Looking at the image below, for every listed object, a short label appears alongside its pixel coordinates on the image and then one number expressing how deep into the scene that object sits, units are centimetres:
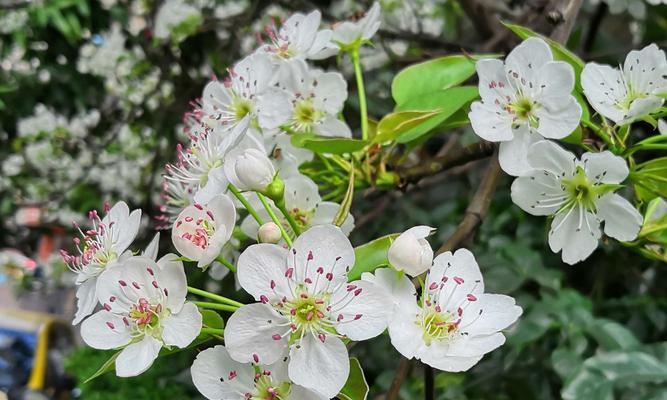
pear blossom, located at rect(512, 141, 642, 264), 25
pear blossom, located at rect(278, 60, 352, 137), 30
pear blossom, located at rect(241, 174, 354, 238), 27
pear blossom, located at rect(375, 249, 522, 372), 22
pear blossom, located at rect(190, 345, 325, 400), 22
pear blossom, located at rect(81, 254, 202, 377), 22
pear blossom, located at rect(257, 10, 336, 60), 31
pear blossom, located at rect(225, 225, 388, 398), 21
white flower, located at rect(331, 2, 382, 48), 32
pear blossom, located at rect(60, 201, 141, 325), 25
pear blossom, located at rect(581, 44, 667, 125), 25
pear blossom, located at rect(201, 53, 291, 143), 28
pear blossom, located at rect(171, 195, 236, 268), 23
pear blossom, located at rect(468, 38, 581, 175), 25
